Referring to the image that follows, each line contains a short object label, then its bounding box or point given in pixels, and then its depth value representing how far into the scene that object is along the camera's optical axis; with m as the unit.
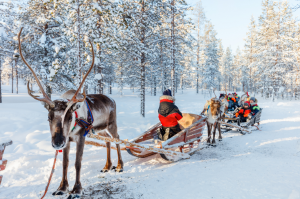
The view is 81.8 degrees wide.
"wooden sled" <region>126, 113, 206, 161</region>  4.83
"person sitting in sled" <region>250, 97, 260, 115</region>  10.95
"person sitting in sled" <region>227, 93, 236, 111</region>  13.38
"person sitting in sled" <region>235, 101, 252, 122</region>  10.85
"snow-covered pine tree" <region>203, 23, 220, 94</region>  34.69
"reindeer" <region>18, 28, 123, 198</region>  2.82
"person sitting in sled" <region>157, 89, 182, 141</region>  5.40
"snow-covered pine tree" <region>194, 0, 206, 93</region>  31.15
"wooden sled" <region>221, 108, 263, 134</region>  9.74
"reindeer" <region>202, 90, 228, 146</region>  7.29
